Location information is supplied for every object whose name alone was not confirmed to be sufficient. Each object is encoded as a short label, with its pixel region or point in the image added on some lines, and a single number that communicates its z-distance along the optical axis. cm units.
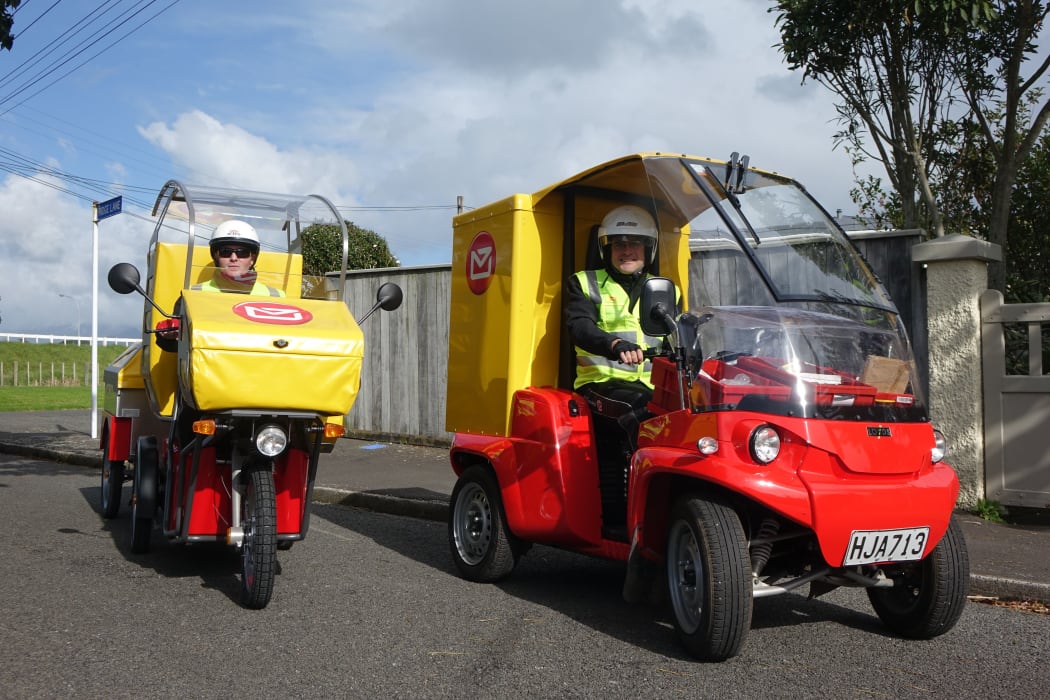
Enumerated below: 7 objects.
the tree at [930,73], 1027
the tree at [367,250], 3362
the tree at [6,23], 1014
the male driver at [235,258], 654
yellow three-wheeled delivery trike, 521
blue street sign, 1350
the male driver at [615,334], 540
